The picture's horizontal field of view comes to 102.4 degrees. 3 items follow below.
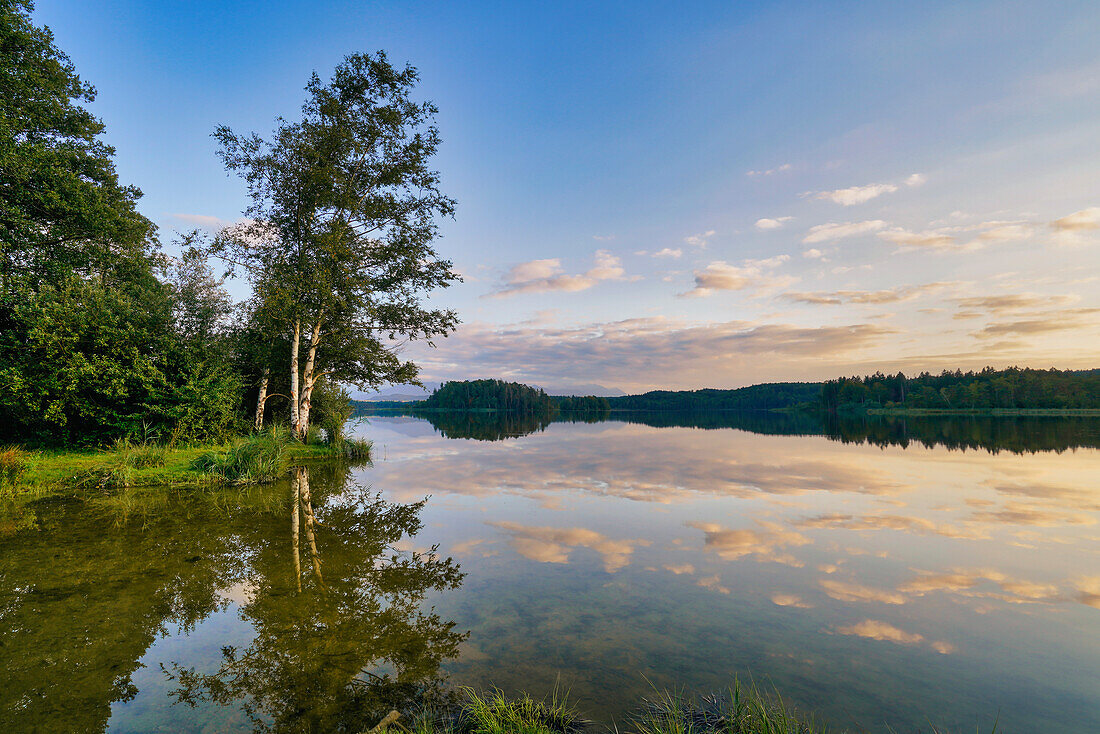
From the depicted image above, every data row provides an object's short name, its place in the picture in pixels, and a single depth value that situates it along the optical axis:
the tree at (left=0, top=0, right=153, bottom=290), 16.89
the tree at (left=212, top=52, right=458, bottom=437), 18.14
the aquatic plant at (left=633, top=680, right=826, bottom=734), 3.02
